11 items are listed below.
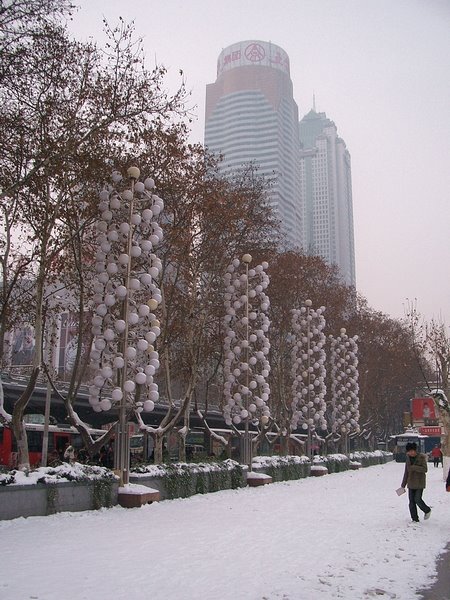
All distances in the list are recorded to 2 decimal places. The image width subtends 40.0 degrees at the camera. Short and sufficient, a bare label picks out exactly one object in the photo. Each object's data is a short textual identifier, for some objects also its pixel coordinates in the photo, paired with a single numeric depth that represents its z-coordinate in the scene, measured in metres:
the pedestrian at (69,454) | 28.11
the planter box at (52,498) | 11.72
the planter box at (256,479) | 22.64
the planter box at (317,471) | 30.09
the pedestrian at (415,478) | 12.04
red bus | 29.89
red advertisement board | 56.81
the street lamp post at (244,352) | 24.27
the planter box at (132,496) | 14.71
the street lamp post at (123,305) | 16.19
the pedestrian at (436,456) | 45.16
